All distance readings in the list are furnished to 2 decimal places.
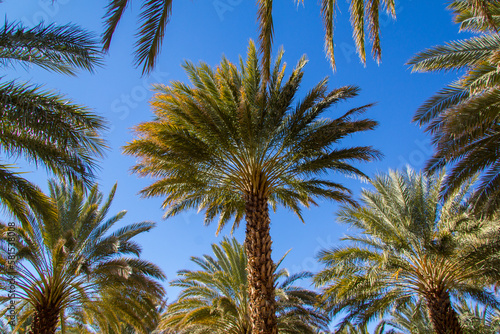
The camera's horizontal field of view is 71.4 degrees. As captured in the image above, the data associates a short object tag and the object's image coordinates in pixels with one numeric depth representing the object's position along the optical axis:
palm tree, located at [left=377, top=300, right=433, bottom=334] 13.71
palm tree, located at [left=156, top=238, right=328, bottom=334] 12.48
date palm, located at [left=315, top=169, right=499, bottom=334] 10.88
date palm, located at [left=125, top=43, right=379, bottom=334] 9.32
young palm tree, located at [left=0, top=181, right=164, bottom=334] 10.60
